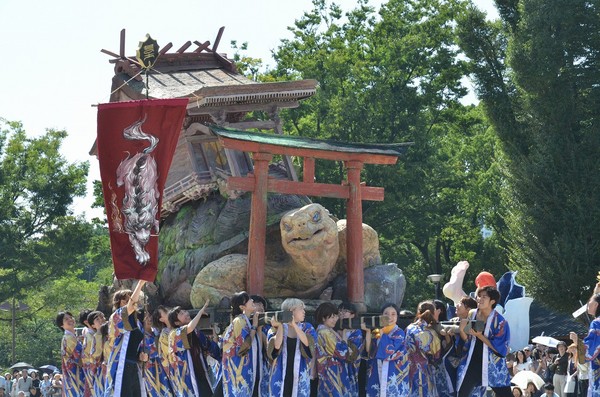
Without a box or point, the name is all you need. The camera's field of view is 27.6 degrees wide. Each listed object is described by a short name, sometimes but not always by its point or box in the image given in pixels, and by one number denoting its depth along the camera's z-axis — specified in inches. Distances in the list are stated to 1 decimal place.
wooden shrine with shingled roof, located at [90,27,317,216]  828.6
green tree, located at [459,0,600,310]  1083.9
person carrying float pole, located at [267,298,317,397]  536.1
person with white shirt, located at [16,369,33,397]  1045.8
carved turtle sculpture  733.9
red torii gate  738.2
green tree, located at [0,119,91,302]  1406.3
